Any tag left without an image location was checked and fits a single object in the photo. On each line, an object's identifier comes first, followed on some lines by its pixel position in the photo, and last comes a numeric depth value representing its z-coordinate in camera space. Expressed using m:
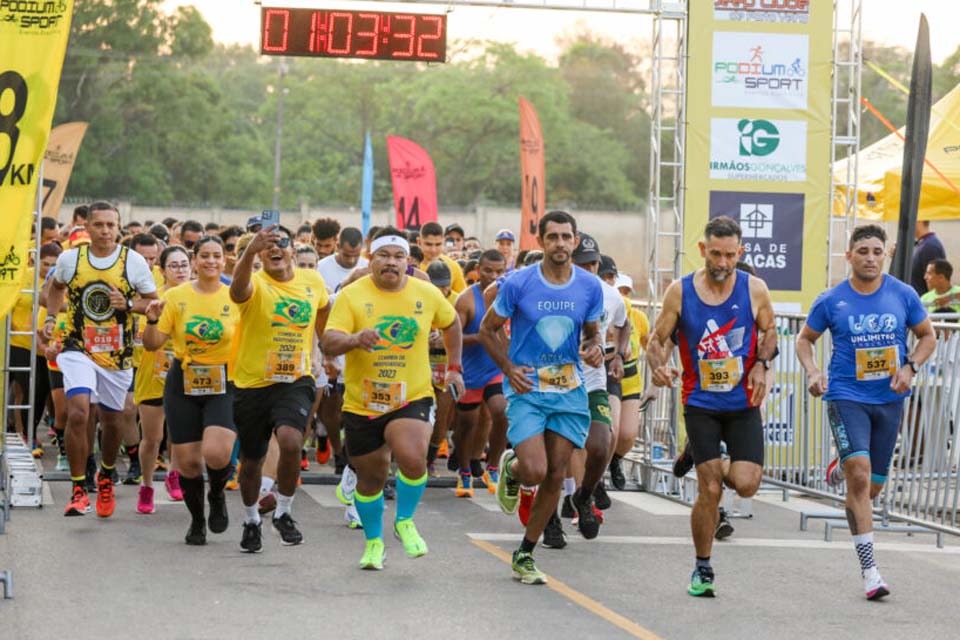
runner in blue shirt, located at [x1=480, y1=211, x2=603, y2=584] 15.41
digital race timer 25.13
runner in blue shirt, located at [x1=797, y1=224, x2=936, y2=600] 15.52
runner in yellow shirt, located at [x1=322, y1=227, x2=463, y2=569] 15.42
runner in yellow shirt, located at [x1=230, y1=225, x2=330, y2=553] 16.64
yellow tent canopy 30.85
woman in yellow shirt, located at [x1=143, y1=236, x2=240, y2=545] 17.12
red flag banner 39.13
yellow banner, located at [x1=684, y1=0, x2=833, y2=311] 23.64
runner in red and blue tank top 14.80
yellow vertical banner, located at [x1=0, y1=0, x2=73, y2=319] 13.21
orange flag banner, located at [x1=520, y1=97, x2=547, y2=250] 32.87
